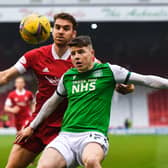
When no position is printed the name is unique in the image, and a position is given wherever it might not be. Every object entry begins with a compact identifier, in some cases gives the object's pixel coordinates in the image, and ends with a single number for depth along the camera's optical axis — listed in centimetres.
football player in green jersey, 916
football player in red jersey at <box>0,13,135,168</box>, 1076
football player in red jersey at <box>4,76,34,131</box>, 2778
